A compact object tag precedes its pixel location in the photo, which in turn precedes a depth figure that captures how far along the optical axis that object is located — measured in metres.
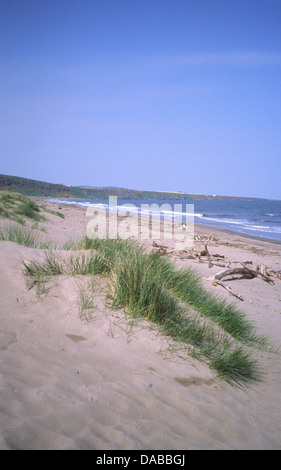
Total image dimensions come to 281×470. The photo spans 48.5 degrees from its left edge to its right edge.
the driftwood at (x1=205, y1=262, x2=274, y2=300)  6.86
